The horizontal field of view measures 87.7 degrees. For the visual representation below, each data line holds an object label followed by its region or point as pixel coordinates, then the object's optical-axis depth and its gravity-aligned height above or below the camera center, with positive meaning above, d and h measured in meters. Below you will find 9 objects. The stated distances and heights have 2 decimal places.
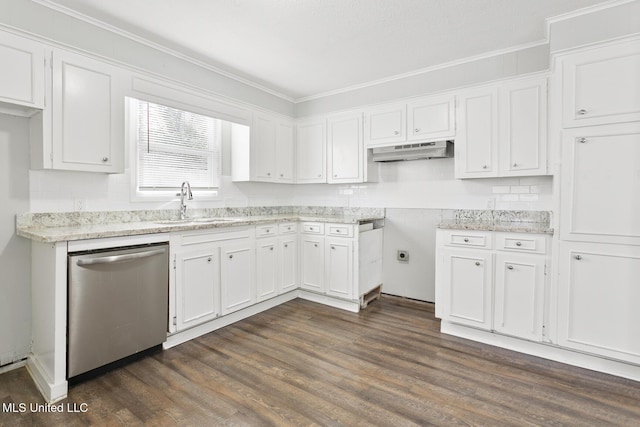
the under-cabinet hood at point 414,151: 3.34 +0.62
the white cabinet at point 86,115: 2.32 +0.68
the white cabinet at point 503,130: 2.87 +0.73
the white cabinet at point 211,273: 2.69 -0.58
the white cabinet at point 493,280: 2.58 -0.58
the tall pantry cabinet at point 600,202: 2.20 +0.07
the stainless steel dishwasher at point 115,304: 2.08 -0.66
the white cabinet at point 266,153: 3.88 +0.69
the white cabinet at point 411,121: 3.35 +0.95
